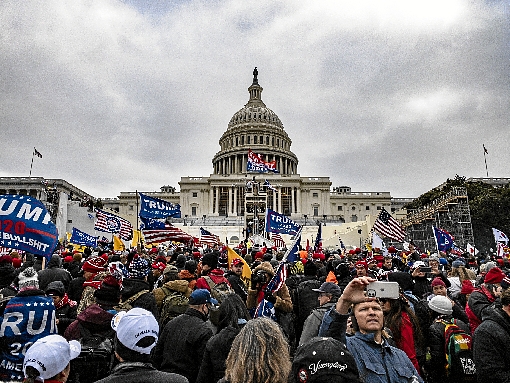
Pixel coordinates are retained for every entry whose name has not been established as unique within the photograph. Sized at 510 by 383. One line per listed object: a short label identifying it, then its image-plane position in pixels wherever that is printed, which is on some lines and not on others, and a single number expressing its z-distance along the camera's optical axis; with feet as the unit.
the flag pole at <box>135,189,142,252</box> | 52.48
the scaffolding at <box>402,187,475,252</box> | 125.08
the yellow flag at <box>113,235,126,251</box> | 50.14
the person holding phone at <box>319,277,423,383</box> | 8.92
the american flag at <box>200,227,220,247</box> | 72.54
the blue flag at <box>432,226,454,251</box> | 60.23
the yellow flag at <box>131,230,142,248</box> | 54.15
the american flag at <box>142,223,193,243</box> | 43.29
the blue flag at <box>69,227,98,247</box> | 49.37
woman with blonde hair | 7.36
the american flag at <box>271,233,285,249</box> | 73.94
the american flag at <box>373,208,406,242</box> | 59.98
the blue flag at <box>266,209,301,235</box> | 61.26
